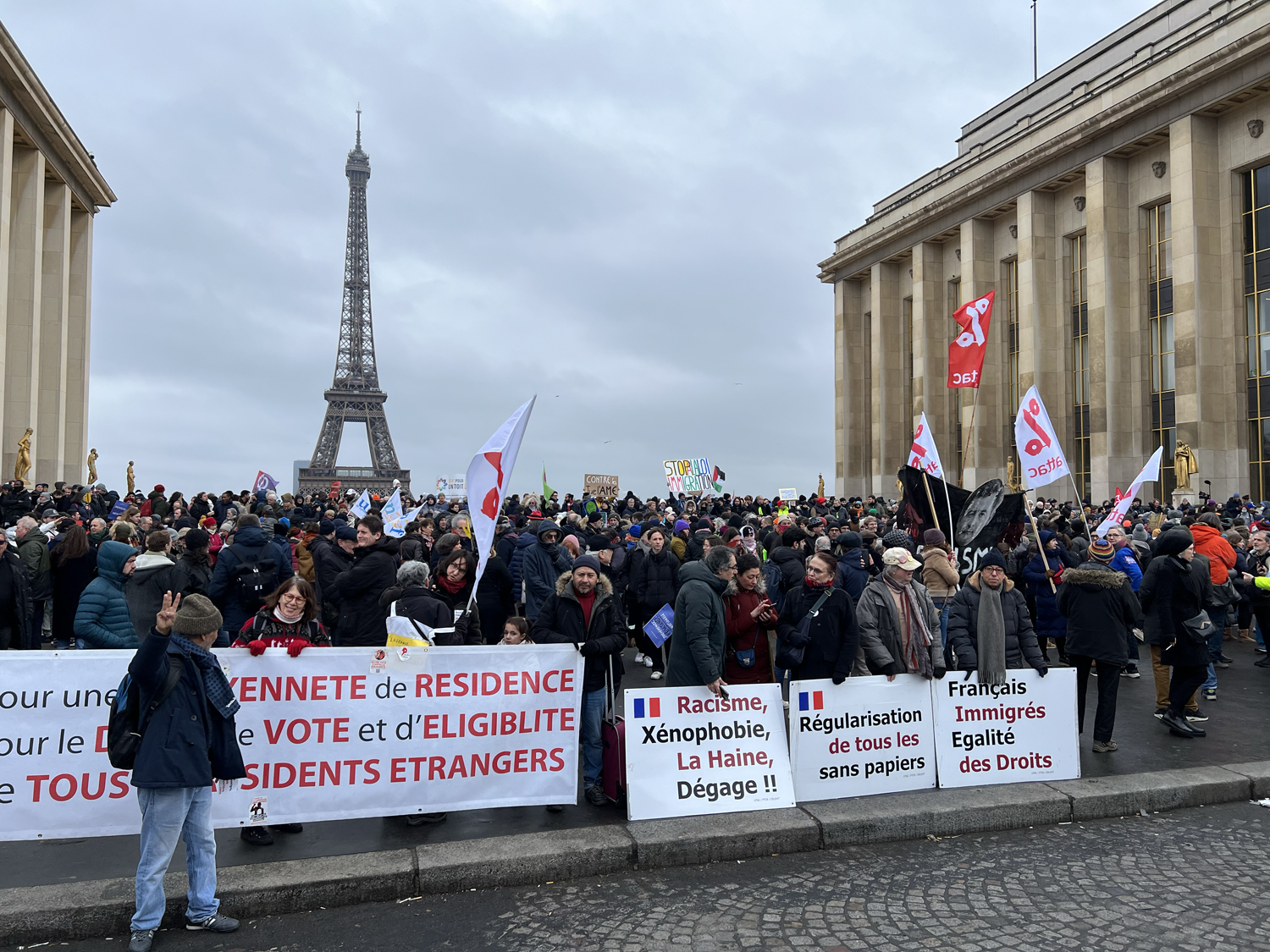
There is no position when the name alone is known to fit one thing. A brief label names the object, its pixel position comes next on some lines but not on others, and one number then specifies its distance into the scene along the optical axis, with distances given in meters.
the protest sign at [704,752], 5.95
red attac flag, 11.89
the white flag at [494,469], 6.30
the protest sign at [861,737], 6.32
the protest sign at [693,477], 34.19
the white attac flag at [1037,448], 11.09
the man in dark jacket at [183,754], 4.23
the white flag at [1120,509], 11.16
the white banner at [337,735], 5.25
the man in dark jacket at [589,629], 6.33
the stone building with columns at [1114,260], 31.84
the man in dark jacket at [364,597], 7.21
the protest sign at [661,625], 7.03
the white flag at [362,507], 15.41
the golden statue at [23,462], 30.98
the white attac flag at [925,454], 12.27
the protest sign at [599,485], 32.91
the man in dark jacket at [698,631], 6.11
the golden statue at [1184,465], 29.88
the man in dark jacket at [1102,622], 7.41
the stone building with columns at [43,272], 32.69
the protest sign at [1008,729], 6.64
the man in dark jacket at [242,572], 7.97
